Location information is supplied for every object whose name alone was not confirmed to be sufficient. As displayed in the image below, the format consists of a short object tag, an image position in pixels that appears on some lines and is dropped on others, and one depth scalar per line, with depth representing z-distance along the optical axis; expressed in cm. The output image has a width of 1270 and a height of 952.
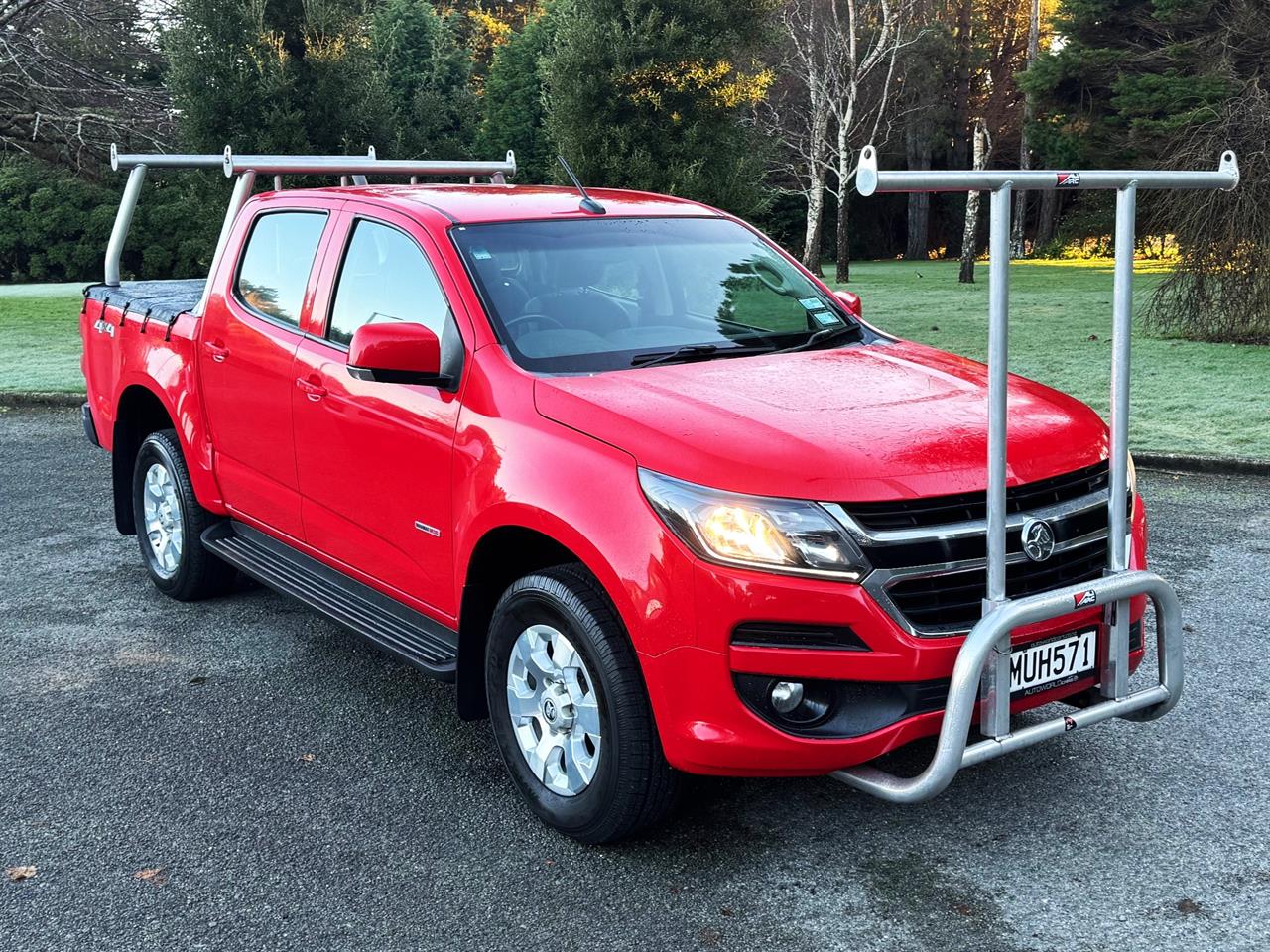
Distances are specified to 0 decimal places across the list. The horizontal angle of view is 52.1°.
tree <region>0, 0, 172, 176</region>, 2227
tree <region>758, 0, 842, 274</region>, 3303
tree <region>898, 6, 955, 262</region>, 4306
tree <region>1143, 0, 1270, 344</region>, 1441
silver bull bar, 318
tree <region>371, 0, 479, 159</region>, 3812
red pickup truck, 327
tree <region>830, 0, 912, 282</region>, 3122
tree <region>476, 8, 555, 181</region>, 4088
